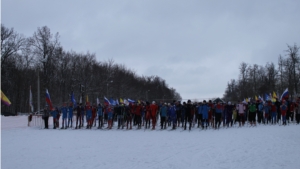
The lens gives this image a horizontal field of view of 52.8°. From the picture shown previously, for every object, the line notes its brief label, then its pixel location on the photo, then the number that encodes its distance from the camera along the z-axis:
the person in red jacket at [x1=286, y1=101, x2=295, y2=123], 23.73
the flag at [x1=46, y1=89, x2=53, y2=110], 26.56
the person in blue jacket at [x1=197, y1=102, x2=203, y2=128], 22.60
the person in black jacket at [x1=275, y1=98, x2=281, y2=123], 23.81
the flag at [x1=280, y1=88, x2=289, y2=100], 26.37
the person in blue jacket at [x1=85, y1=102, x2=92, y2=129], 25.31
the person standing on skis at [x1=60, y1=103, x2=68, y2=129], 26.07
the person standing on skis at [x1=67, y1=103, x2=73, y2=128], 25.78
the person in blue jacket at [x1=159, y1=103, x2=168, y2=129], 23.09
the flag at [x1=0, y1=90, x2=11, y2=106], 16.85
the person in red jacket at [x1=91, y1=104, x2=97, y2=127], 25.45
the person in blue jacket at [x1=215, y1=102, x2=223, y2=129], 22.52
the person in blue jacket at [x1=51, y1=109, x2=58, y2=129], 26.20
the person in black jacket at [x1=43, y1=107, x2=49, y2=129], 26.22
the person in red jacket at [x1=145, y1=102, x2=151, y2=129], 23.64
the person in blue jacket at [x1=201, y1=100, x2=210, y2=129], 22.27
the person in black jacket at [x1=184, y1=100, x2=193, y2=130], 22.56
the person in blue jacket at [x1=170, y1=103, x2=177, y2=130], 22.81
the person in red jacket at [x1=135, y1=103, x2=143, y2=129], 24.02
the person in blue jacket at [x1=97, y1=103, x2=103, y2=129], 25.00
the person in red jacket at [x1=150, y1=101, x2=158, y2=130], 23.17
